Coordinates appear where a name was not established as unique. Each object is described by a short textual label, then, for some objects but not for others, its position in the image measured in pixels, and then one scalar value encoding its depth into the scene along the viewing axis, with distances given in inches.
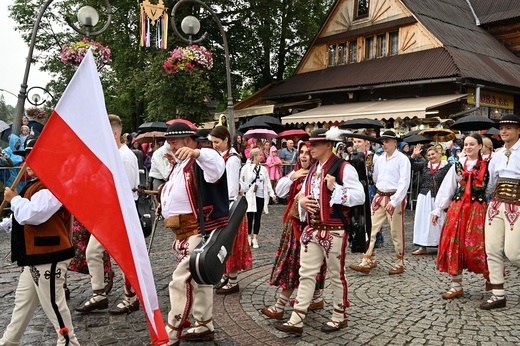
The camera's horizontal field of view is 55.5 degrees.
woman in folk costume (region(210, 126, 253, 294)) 231.3
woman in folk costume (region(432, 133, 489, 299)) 229.8
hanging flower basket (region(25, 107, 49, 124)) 548.8
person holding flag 145.6
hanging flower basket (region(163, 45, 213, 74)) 522.9
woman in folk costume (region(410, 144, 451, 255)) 348.5
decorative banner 512.4
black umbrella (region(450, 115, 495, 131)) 366.5
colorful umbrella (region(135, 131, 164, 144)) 496.1
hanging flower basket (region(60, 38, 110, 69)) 440.1
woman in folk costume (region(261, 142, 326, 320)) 201.6
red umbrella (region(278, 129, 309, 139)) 668.5
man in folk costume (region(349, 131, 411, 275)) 281.9
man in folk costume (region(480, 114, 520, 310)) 213.5
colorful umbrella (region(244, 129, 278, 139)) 582.4
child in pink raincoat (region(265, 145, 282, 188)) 591.3
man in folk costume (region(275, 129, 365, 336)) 180.5
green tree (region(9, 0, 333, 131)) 788.6
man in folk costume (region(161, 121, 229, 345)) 168.6
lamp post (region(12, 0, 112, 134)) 424.2
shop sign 740.0
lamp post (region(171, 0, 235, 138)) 458.3
